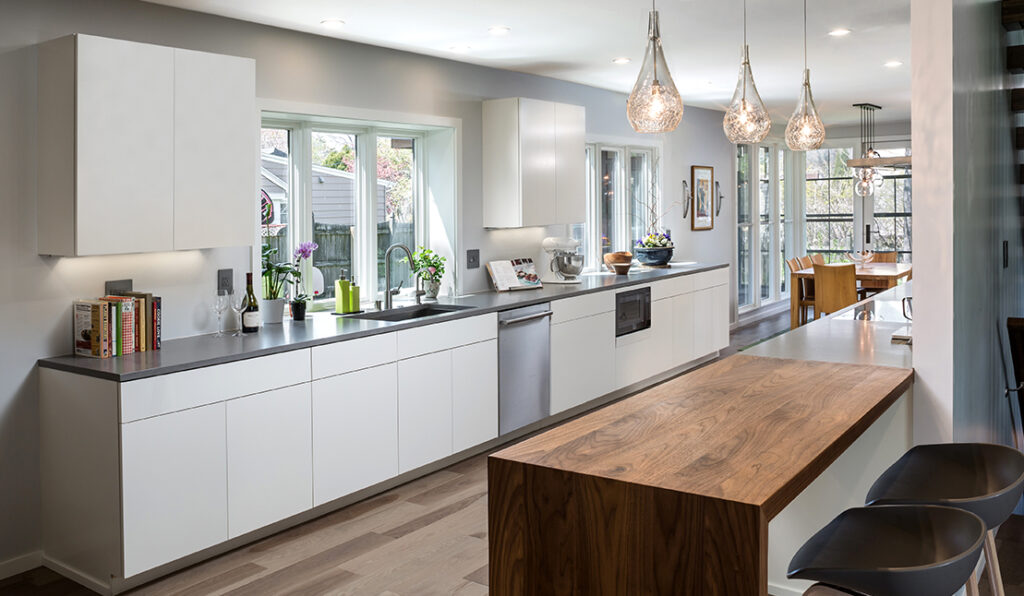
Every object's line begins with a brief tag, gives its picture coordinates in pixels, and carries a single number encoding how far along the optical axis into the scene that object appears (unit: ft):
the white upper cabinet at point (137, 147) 10.61
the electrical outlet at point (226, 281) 13.33
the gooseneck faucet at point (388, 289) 15.82
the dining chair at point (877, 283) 26.27
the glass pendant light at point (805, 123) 13.37
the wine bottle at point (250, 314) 13.15
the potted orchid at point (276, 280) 14.14
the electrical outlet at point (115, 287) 11.79
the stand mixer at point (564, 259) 20.27
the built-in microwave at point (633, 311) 20.43
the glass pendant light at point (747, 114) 11.66
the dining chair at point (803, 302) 27.63
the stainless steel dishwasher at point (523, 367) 16.43
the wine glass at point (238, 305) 13.25
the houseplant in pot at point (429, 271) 17.03
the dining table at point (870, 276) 25.61
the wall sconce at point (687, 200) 27.94
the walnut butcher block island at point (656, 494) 5.10
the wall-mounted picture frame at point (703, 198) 28.50
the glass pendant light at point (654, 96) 9.68
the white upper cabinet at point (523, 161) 18.47
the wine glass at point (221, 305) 13.01
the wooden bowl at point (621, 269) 22.53
